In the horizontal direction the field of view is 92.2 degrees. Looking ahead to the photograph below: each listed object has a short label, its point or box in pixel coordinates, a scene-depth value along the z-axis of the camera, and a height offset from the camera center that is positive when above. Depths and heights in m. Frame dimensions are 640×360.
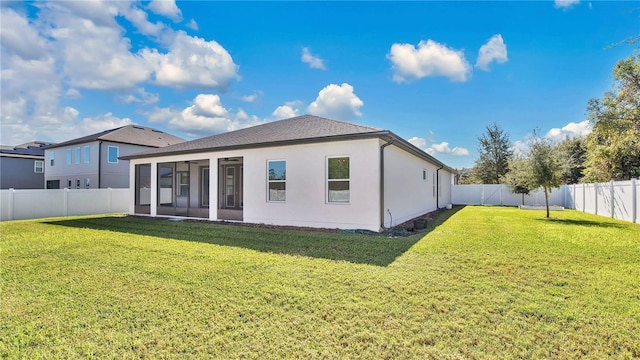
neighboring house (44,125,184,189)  21.77 +2.21
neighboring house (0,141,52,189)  25.31 +1.66
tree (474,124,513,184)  30.58 +2.93
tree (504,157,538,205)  14.19 +0.51
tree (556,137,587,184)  28.22 +2.97
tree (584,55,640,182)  14.84 +3.51
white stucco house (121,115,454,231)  9.00 +0.37
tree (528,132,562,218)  13.73 +0.86
